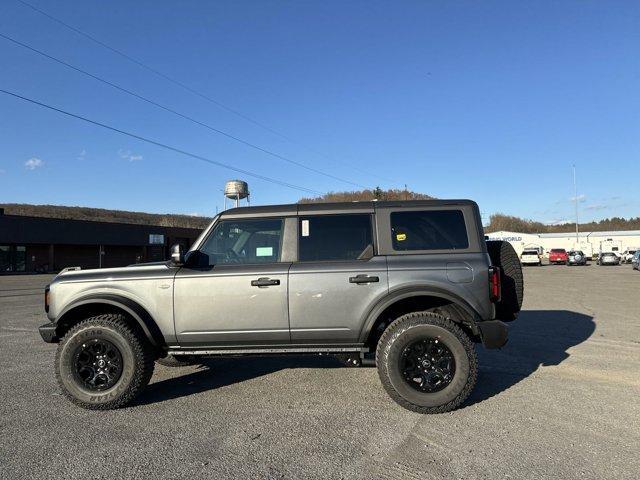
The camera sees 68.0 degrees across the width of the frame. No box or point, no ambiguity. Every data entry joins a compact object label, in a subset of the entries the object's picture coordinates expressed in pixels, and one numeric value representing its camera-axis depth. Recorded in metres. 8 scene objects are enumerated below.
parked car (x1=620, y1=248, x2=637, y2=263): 50.31
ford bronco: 4.73
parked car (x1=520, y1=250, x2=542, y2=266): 44.41
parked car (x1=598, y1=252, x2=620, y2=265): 44.16
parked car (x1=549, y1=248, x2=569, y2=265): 48.91
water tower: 55.94
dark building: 42.22
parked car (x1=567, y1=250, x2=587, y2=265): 45.56
